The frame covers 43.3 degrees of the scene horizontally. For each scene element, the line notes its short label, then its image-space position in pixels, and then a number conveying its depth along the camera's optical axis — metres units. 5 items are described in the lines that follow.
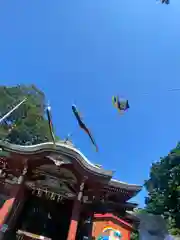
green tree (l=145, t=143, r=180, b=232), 24.98
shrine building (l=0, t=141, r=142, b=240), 13.67
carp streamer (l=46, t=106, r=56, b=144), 12.99
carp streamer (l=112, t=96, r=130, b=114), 11.93
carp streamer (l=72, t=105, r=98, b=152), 12.82
